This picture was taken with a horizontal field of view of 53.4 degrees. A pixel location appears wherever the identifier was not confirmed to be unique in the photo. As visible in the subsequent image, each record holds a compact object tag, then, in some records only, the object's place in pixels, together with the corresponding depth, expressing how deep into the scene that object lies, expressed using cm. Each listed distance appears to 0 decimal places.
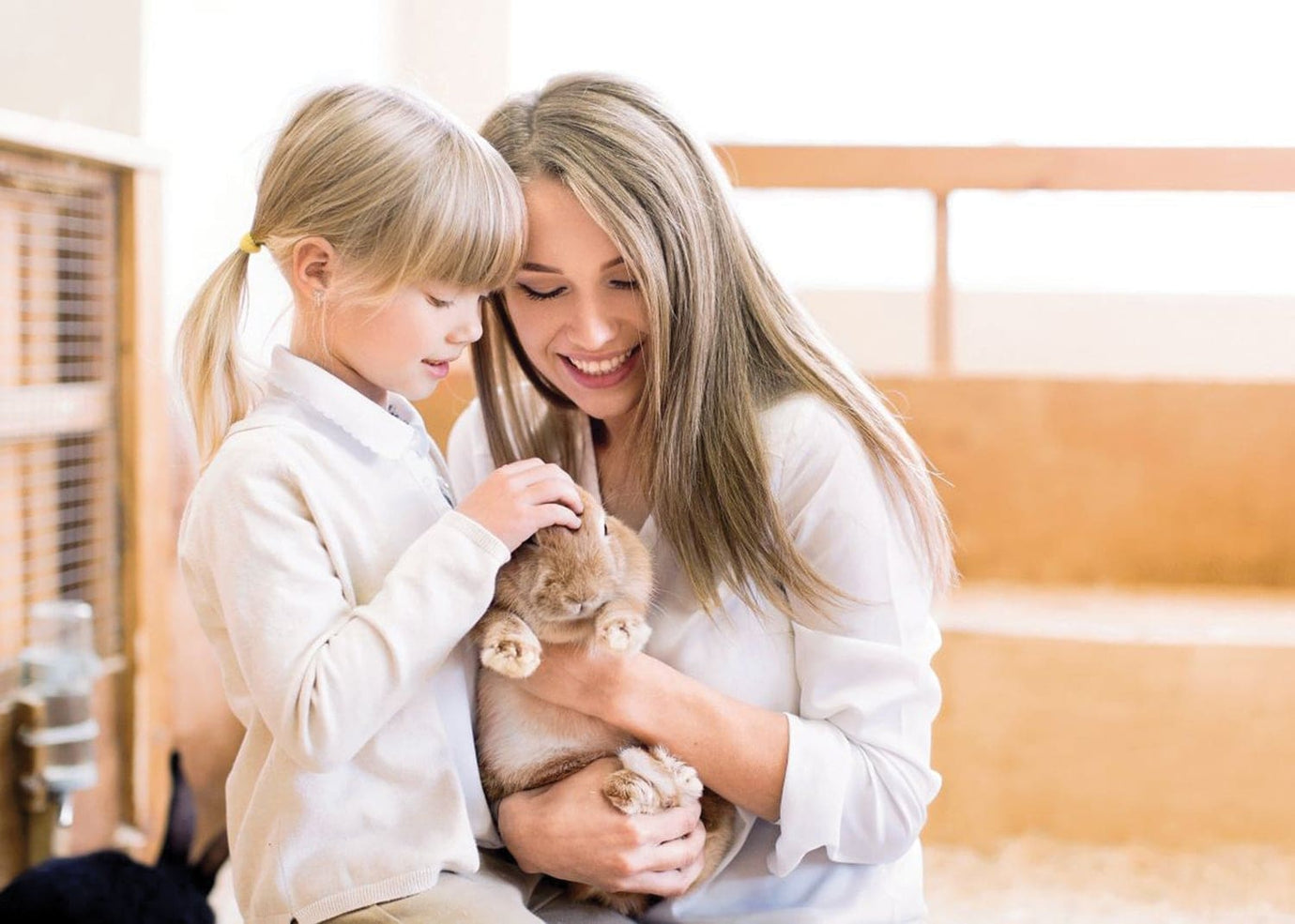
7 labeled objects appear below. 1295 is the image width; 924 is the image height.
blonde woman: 127
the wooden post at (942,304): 302
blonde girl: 111
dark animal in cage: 184
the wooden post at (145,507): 242
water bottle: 220
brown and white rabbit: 123
